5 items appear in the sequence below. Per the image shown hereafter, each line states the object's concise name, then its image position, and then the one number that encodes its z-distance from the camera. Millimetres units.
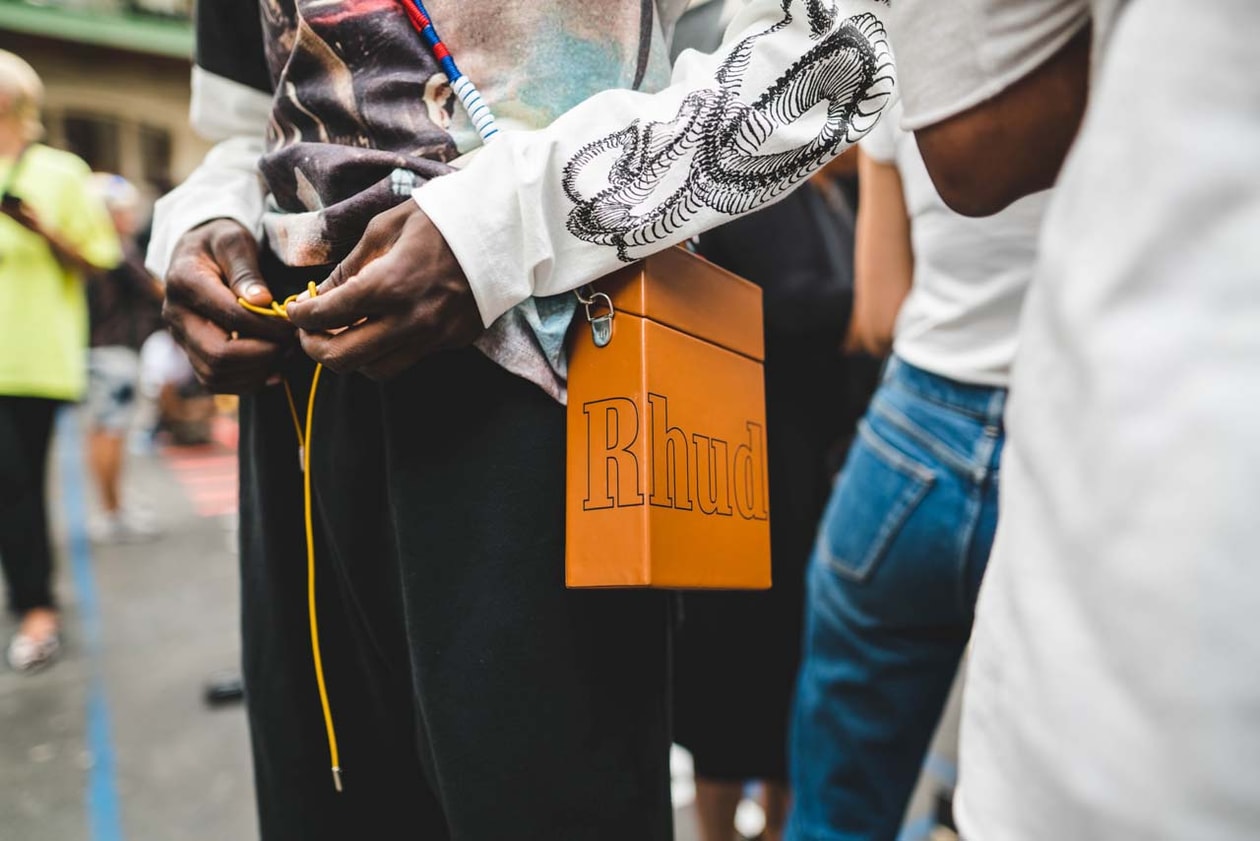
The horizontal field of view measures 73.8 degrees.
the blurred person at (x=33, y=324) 2750
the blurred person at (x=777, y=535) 1567
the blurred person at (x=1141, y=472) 357
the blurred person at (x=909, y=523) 979
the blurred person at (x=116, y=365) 4113
